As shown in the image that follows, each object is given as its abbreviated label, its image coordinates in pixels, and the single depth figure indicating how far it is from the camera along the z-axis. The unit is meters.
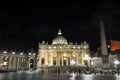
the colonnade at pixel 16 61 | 118.97
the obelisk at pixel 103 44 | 60.55
